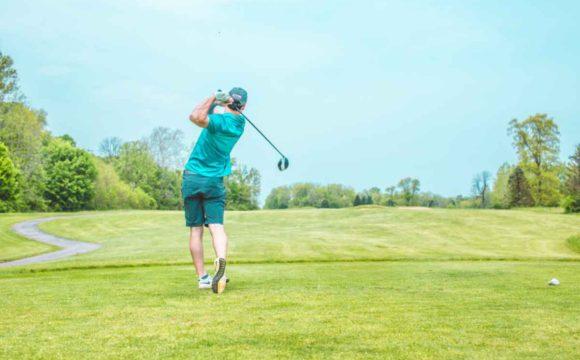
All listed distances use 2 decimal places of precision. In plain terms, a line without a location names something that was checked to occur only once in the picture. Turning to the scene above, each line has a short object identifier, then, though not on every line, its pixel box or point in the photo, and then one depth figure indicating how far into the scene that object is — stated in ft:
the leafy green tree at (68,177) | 229.45
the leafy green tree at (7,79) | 161.38
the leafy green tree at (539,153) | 200.85
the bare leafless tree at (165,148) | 285.84
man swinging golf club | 21.72
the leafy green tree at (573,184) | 142.23
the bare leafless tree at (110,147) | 328.49
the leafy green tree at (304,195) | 320.29
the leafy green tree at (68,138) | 301.22
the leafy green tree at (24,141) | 173.27
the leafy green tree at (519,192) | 197.06
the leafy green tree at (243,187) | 288.30
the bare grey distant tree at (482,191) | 283.38
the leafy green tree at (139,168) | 283.38
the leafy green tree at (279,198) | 329.72
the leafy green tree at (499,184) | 250.31
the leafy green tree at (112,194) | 249.14
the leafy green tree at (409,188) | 301.63
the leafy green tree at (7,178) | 155.14
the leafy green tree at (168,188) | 280.72
